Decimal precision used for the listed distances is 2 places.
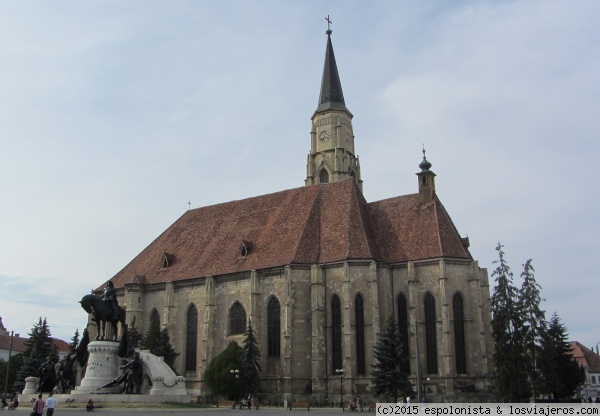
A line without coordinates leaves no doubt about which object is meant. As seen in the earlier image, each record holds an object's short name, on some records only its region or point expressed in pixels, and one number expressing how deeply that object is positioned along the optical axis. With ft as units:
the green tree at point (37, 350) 163.94
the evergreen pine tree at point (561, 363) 130.82
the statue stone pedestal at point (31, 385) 106.73
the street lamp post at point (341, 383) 132.46
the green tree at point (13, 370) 201.05
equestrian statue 100.17
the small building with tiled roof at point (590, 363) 252.58
